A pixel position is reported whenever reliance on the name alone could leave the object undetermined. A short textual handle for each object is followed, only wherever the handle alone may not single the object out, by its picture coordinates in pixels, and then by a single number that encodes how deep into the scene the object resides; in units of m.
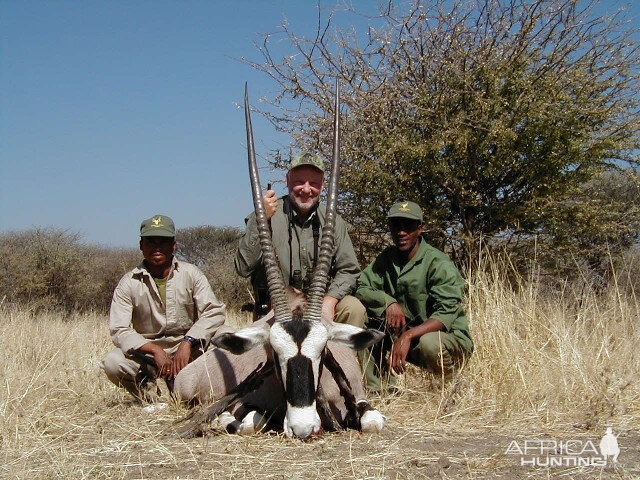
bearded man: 5.13
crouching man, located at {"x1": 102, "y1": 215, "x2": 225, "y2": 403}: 5.02
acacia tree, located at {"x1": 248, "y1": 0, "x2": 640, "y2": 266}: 6.91
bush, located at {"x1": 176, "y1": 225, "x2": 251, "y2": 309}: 12.67
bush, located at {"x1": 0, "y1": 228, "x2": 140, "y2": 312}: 12.30
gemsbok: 3.68
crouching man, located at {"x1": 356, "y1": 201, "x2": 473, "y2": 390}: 4.83
